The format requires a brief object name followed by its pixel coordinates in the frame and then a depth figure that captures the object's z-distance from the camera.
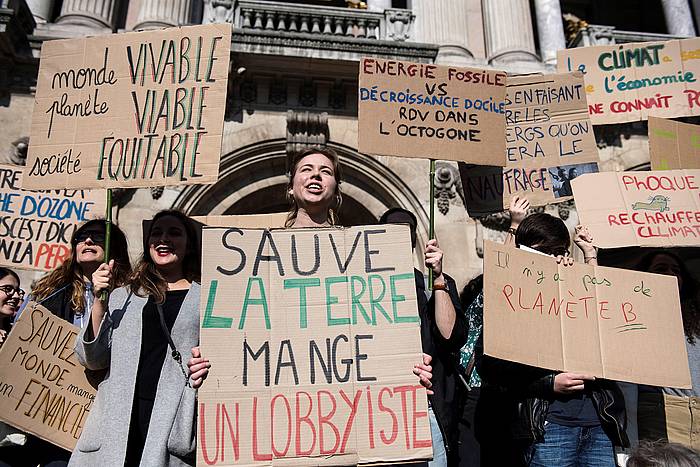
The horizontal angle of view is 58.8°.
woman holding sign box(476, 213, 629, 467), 3.03
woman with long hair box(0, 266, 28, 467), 3.25
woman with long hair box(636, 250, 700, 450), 3.41
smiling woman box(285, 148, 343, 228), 3.10
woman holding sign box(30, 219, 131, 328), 3.41
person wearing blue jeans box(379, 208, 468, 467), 2.87
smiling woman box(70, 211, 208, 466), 2.68
